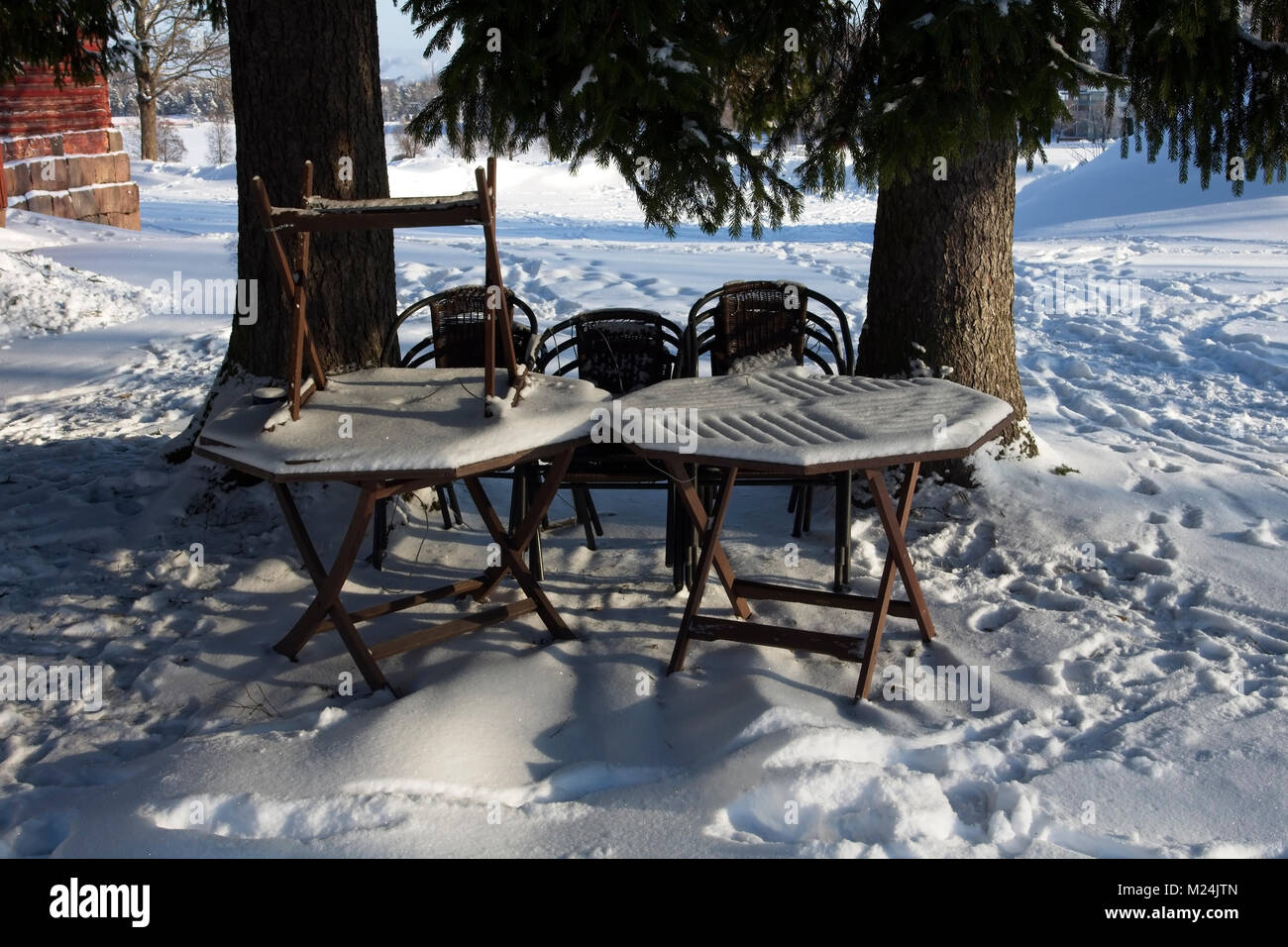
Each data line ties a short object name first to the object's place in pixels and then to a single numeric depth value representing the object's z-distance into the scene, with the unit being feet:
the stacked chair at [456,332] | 15.99
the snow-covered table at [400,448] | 10.88
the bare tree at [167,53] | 102.49
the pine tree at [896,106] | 13.55
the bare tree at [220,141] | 148.19
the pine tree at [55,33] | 19.08
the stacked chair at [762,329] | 15.99
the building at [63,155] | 51.52
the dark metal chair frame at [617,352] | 15.83
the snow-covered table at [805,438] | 10.77
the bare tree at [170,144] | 163.45
